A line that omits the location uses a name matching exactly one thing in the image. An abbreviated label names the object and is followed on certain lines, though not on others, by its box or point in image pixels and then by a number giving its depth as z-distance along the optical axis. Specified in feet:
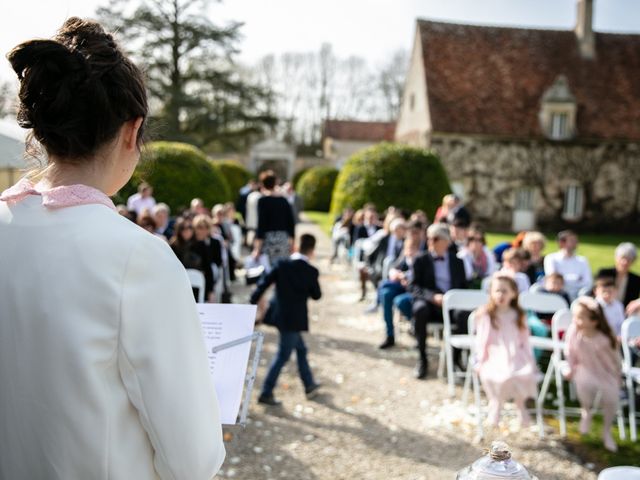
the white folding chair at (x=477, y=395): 17.94
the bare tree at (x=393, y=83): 182.60
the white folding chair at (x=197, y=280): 22.70
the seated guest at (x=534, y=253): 29.04
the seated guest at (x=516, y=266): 25.48
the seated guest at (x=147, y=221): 28.53
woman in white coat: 4.05
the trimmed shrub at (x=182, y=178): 61.46
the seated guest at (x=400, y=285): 26.84
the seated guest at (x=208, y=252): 26.66
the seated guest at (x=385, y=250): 33.17
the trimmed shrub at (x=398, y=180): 73.46
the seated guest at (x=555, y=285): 25.20
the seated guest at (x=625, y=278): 24.97
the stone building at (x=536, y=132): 91.71
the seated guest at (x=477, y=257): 29.45
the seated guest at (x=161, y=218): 30.81
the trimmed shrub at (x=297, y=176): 135.13
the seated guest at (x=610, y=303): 21.76
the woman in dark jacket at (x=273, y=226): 29.43
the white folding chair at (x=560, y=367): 18.28
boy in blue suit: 20.15
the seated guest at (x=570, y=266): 28.53
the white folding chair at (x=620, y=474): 8.32
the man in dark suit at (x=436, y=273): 24.98
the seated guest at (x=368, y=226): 43.75
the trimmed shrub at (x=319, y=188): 111.45
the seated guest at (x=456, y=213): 41.86
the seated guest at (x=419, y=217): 37.66
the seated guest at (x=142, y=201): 40.55
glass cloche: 6.97
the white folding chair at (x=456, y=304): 22.01
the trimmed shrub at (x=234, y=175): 119.85
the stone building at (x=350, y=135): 175.63
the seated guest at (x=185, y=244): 25.68
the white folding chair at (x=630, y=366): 18.20
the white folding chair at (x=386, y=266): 32.68
